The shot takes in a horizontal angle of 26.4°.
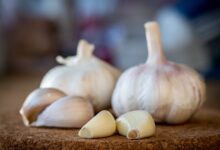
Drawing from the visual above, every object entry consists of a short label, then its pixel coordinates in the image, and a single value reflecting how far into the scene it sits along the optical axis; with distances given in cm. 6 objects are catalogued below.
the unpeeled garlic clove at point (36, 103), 52
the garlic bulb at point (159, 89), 52
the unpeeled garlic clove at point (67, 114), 50
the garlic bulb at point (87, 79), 58
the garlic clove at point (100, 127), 45
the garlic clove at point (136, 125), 44
